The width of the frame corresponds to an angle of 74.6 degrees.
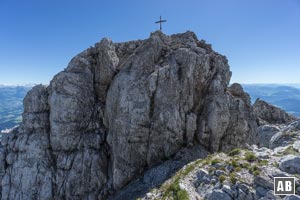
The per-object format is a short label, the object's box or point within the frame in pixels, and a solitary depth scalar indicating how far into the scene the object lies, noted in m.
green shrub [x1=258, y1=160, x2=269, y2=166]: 19.89
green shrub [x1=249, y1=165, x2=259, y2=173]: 19.37
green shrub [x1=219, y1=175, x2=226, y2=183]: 19.27
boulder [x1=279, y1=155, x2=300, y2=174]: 18.06
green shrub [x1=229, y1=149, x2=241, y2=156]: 25.02
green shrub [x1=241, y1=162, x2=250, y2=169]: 20.20
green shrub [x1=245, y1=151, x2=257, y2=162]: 21.53
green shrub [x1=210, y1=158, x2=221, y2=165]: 22.90
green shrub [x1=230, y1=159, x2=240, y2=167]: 21.01
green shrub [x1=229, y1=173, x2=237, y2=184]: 18.80
